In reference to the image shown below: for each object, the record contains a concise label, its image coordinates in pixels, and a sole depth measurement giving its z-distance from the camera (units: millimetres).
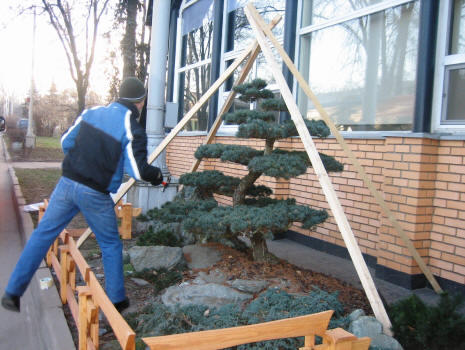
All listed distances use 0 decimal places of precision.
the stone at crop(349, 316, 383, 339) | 2713
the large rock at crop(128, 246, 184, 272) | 4305
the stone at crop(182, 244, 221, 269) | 4230
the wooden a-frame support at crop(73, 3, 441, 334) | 2943
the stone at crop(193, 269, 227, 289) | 3678
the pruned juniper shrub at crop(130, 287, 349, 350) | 2932
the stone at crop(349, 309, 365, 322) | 2924
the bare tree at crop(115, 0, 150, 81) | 9672
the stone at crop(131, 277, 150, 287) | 4172
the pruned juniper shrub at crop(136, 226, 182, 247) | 5016
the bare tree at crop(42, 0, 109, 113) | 12250
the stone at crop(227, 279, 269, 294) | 3419
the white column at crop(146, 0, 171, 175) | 6824
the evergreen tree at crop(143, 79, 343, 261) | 3541
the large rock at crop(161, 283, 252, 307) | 3318
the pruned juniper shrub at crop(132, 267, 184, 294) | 3967
